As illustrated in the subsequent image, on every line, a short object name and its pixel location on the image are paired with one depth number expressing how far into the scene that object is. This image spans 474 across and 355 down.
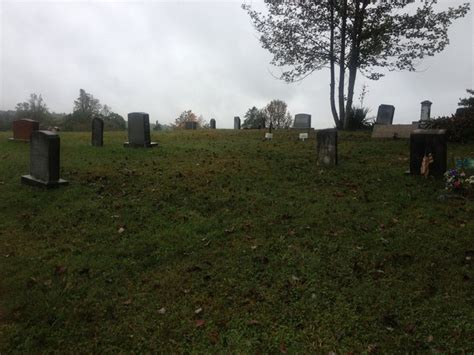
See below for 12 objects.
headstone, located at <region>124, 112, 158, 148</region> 14.01
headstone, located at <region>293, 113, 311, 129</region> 23.50
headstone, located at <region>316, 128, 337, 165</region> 10.47
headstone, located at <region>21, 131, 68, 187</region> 8.47
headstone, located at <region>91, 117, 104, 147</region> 14.15
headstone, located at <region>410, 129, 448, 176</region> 8.62
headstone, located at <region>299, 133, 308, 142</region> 16.58
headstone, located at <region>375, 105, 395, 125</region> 20.53
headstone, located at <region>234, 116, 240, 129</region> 30.38
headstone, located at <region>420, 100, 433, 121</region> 22.72
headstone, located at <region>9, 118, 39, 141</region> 15.74
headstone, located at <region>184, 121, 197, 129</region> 32.85
